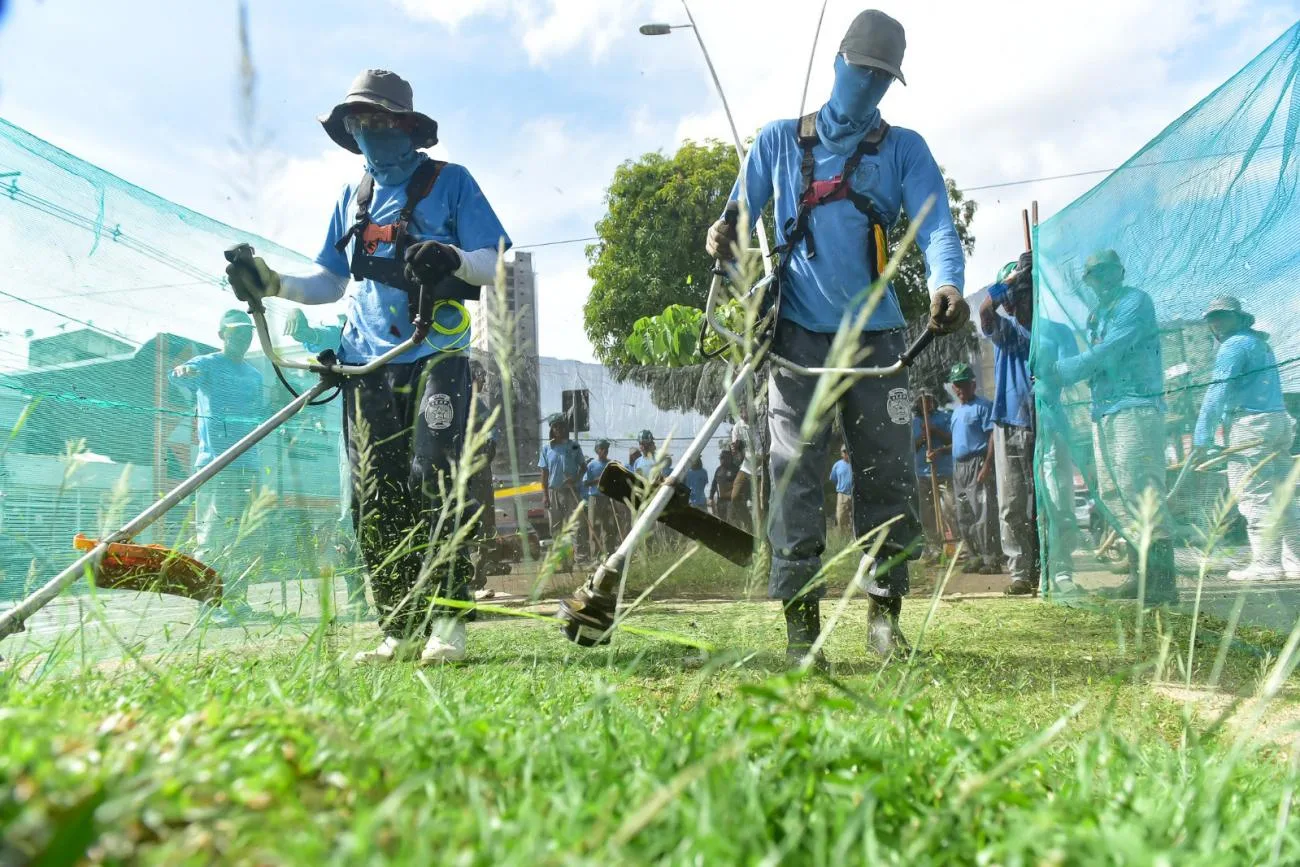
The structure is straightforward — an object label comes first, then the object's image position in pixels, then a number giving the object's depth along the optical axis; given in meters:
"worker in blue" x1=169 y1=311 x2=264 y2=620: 4.89
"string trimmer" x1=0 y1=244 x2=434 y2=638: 2.17
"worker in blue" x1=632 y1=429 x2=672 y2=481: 11.56
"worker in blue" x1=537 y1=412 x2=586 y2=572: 10.79
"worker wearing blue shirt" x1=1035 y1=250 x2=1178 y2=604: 4.23
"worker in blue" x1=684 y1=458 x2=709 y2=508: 11.85
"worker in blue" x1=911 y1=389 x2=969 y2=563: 10.28
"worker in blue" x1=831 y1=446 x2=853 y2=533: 10.01
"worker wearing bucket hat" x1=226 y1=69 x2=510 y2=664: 3.51
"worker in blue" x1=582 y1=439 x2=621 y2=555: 10.64
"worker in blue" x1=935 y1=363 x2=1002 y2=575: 8.55
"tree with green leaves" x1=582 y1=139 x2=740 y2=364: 23.84
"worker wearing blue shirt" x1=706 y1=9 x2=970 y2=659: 3.46
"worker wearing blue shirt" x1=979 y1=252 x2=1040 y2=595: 6.66
